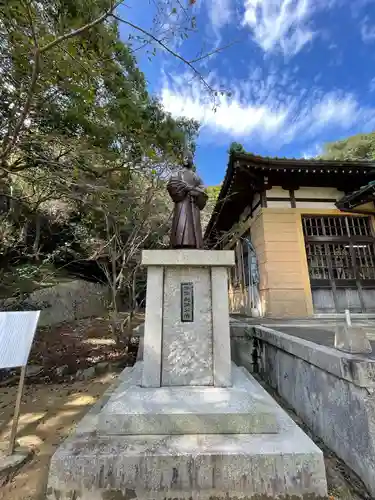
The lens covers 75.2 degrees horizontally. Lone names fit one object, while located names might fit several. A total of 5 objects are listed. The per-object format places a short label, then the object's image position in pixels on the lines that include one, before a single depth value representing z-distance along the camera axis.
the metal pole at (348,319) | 2.47
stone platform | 1.85
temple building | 7.23
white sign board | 2.46
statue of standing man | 3.32
